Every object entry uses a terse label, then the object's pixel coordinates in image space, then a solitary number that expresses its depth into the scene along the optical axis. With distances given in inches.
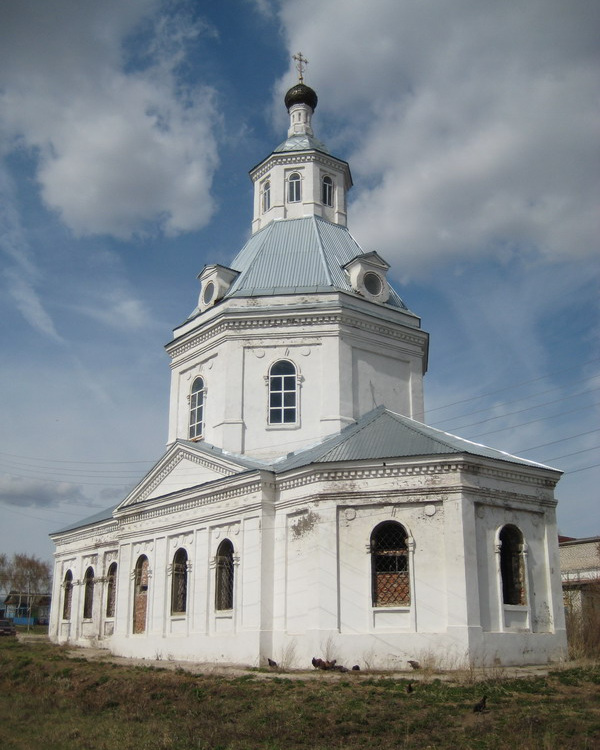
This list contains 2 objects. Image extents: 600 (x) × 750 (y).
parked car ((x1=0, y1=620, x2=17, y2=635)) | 1709.9
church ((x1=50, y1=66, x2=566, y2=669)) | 729.0
